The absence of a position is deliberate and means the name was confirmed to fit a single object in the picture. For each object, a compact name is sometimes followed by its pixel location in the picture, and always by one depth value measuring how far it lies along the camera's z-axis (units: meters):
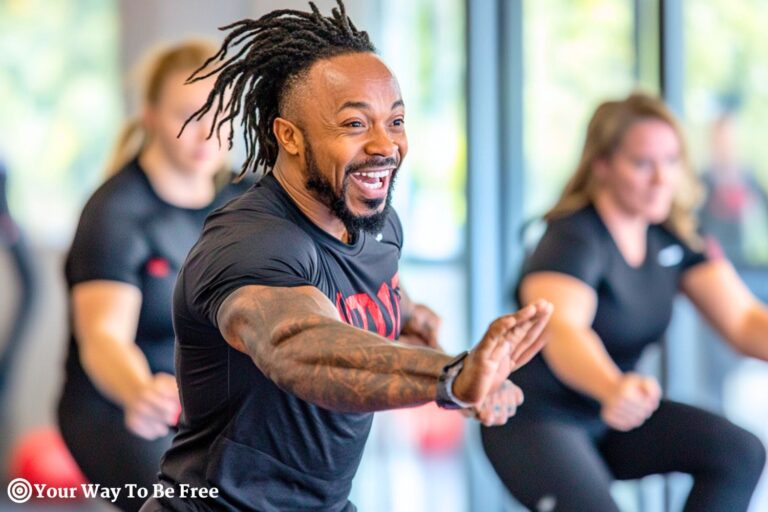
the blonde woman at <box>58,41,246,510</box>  5.14
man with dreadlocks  2.82
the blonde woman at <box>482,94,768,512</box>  4.96
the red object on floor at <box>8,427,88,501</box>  8.64
